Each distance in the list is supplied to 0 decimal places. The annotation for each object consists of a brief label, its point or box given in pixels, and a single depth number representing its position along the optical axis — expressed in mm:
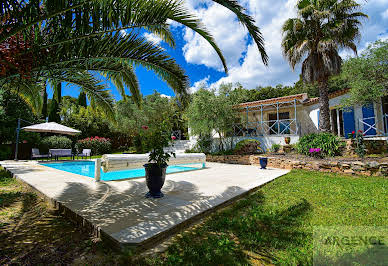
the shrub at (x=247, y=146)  12820
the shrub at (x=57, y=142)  15016
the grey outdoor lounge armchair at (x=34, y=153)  11977
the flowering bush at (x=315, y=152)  8969
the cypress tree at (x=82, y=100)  22475
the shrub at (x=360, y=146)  8062
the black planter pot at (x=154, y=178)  4230
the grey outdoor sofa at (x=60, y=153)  12300
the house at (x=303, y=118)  10555
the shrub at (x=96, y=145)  16719
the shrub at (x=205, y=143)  14812
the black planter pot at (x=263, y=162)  9164
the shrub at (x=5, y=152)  12508
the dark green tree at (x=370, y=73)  7738
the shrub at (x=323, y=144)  9008
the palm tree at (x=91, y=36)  2702
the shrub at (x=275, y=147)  12695
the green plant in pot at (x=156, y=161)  4238
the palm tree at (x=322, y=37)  9719
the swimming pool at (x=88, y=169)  8583
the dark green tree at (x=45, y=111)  18423
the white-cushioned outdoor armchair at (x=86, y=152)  13505
